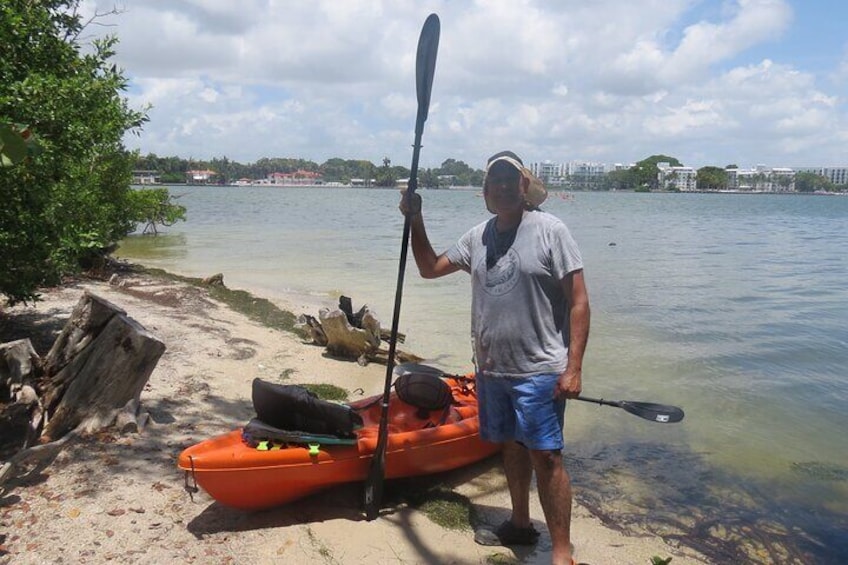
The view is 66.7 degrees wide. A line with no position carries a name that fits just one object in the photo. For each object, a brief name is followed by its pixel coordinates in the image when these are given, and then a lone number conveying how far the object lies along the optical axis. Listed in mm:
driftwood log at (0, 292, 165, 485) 4492
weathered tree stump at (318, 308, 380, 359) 8133
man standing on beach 3230
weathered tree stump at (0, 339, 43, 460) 4324
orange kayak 3639
